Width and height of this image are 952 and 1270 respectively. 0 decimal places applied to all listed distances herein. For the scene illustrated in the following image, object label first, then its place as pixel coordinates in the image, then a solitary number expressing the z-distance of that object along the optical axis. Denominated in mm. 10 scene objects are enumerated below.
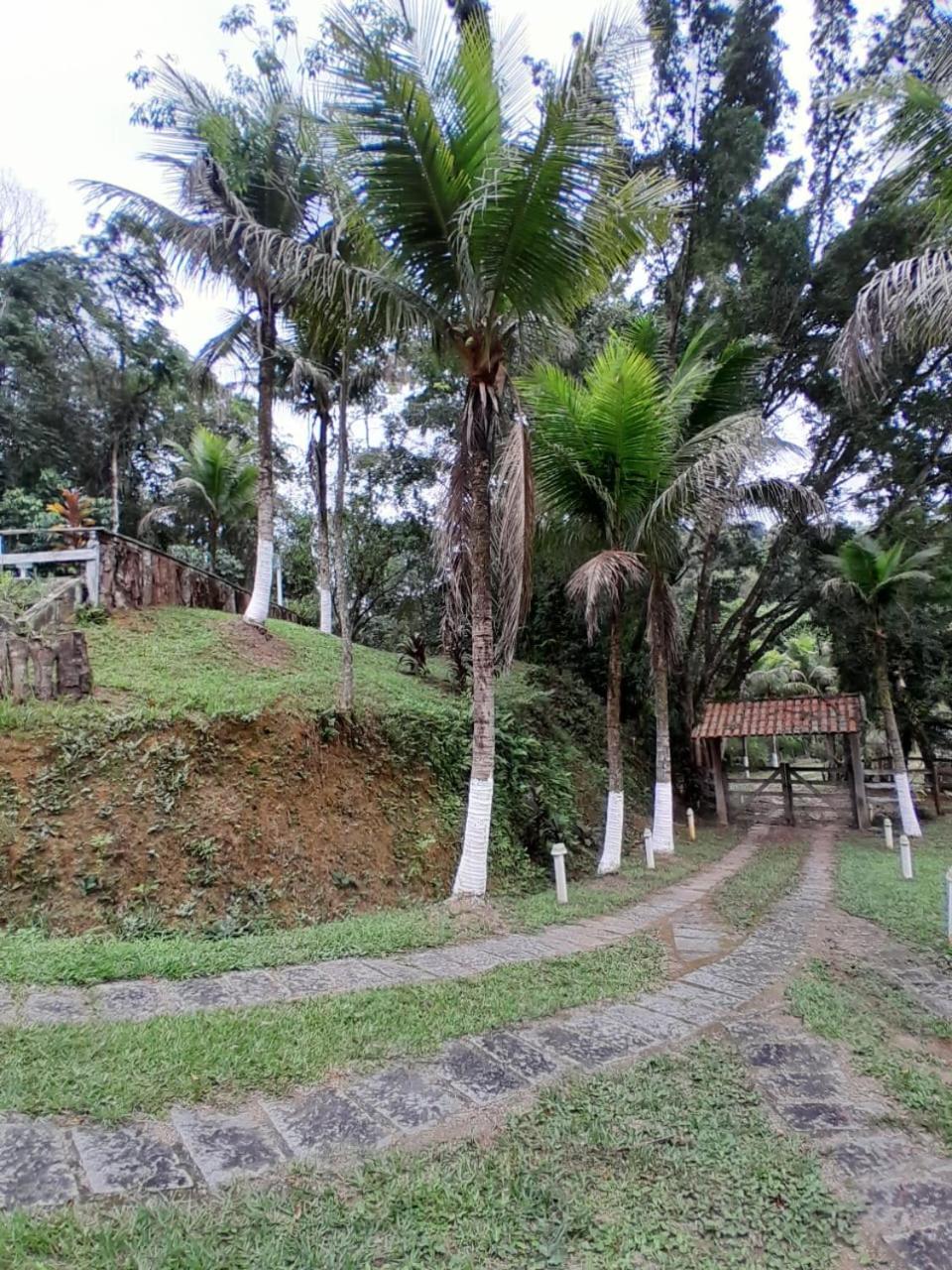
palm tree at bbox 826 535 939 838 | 10930
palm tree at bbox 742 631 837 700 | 23203
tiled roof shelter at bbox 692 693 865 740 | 11906
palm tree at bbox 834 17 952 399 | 4508
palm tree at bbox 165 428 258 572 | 14750
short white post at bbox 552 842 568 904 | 6195
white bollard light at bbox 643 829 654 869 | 8096
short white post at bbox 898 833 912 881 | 7484
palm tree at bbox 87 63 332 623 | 8117
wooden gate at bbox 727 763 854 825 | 13297
